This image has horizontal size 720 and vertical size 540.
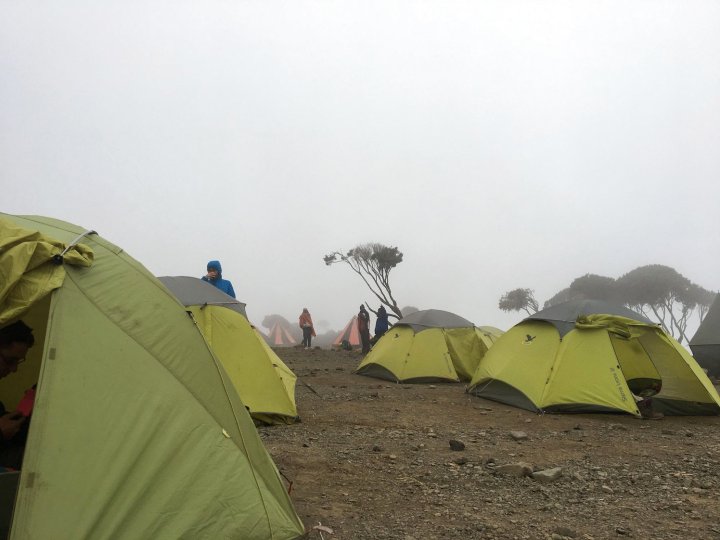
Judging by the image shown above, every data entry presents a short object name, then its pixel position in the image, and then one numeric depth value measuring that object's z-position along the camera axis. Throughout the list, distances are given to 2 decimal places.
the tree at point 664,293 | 37.69
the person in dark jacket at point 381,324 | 19.97
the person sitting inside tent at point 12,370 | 3.37
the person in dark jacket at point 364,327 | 20.70
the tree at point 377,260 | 32.78
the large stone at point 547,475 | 4.83
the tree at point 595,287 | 39.53
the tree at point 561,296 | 42.38
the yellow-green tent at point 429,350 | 12.33
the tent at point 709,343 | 14.45
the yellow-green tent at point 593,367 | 8.12
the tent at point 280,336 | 41.62
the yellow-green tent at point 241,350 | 6.73
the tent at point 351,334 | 32.44
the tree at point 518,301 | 44.56
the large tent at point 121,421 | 2.61
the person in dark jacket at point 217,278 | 8.24
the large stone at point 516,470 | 4.96
